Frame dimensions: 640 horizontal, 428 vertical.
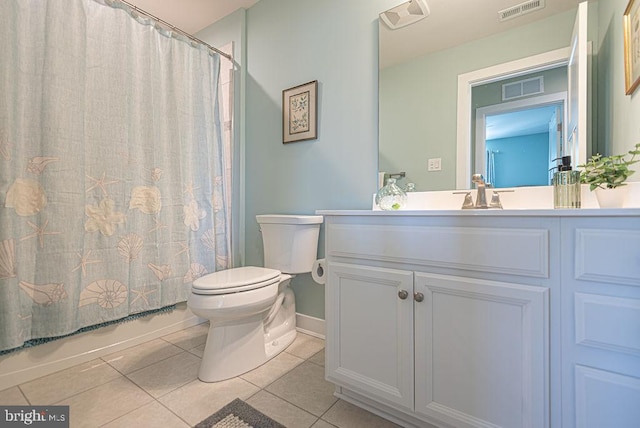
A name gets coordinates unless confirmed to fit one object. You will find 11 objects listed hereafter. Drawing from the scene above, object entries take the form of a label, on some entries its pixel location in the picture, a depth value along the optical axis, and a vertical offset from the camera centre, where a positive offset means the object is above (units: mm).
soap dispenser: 995 +83
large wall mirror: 1163 +538
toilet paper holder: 1543 -337
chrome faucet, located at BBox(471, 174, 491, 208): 1188 +68
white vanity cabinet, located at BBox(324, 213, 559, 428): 803 -352
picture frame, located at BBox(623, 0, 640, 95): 906 +540
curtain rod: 1658 +1181
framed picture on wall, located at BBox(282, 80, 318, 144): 1845 +662
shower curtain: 1289 +253
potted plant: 914 +98
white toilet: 1327 -438
